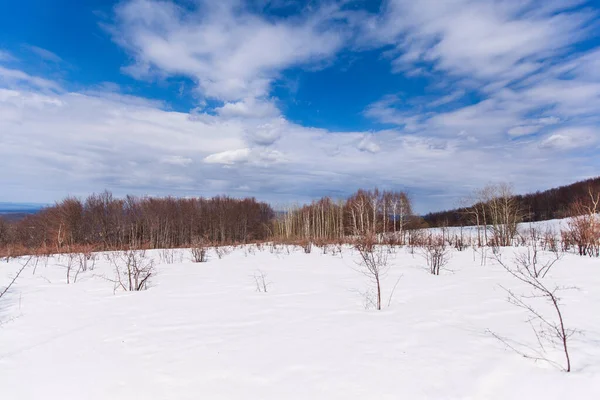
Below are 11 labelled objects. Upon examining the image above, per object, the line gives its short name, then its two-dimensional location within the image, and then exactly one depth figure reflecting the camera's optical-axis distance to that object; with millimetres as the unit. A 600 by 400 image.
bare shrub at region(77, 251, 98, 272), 11180
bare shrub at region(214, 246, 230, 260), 15988
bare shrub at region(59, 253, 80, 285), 9291
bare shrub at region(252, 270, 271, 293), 7104
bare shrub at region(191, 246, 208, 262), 14469
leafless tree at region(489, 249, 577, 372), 3256
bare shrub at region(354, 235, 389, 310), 5613
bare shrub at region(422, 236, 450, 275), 9008
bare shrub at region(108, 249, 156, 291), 7543
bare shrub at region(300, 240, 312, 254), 17597
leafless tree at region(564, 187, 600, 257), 11703
